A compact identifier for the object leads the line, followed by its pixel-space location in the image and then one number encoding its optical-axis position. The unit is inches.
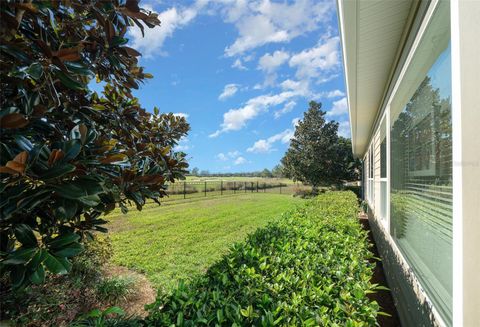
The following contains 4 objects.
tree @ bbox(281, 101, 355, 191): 1063.0
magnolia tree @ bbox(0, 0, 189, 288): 47.0
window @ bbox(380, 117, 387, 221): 222.9
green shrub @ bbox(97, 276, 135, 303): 145.8
